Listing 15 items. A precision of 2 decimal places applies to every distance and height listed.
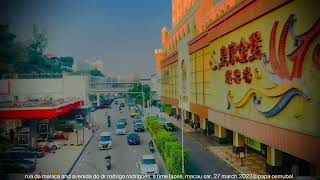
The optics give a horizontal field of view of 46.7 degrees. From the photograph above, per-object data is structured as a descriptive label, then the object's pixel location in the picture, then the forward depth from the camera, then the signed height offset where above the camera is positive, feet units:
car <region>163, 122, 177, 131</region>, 111.65 -12.55
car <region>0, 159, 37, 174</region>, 59.52 -12.82
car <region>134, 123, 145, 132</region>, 110.53 -12.75
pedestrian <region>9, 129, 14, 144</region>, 81.78 -10.60
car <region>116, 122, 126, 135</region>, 106.52 -12.55
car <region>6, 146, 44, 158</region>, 67.61 -12.32
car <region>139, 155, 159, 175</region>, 57.72 -12.84
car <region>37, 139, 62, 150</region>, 81.87 -13.53
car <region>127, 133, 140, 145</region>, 87.04 -12.70
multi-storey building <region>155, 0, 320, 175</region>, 41.22 +0.99
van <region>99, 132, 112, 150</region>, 81.87 -12.51
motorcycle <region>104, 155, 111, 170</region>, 61.41 -12.58
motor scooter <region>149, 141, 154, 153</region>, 77.46 -12.93
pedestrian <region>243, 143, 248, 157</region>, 71.97 -12.49
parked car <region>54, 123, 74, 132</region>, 112.67 -12.43
